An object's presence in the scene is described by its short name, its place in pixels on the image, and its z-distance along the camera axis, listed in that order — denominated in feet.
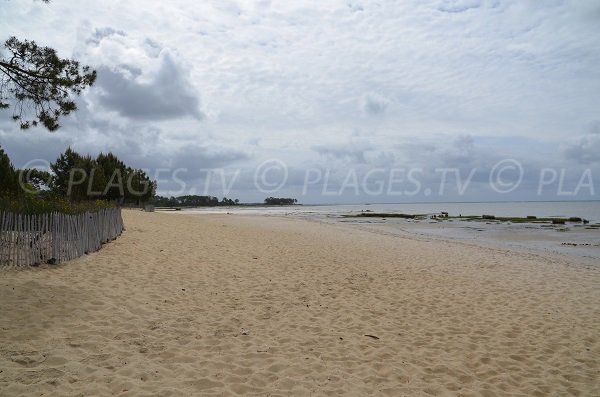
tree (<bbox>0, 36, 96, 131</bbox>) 26.32
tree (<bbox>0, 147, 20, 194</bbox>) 93.76
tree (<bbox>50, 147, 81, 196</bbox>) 146.30
